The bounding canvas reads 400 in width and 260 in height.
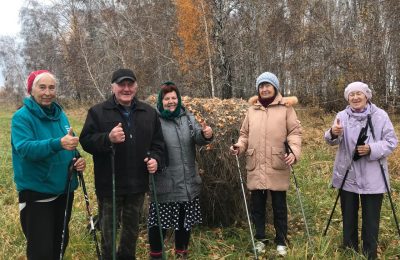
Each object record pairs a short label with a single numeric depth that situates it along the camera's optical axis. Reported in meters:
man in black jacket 3.52
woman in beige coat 4.28
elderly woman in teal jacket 3.08
